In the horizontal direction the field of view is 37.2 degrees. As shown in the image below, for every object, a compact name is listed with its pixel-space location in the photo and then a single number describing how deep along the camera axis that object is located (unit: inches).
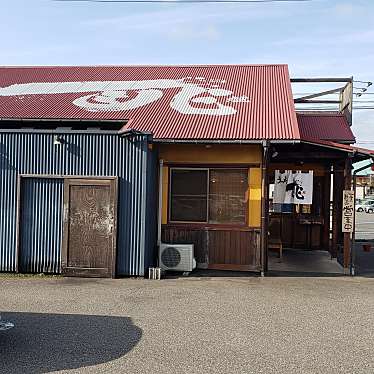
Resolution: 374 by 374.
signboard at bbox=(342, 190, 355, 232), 498.0
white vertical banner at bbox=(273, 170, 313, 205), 538.6
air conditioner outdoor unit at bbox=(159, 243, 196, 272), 464.4
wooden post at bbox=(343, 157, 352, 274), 508.4
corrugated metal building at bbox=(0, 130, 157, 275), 442.9
